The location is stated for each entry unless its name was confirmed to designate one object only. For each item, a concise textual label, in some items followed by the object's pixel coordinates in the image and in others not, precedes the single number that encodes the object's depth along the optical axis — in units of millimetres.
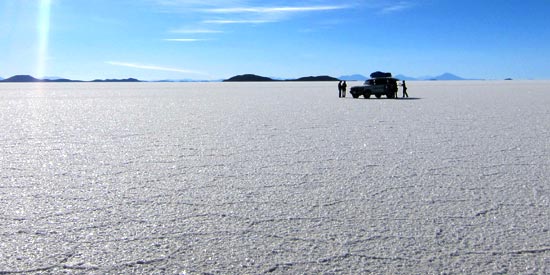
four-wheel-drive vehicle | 30203
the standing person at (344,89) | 33100
